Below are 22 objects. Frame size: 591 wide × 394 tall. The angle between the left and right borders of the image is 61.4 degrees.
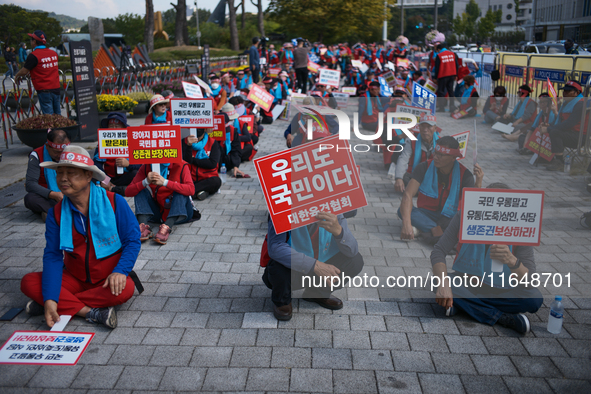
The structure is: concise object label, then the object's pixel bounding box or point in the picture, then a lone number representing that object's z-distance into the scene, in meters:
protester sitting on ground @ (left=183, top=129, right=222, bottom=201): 7.39
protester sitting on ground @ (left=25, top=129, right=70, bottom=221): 5.85
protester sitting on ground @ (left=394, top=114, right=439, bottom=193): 6.14
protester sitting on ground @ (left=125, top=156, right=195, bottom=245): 6.03
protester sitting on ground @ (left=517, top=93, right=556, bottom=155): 6.51
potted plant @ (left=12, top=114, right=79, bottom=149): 9.19
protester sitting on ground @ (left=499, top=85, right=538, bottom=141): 6.57
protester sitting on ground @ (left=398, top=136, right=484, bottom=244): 5.18
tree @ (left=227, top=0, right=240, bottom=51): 35.62
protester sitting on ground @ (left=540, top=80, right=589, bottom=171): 6.68
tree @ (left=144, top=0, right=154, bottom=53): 31.07
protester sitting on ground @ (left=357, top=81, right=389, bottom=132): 7.17
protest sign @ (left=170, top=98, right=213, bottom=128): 7.26
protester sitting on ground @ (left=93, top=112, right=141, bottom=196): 6.59
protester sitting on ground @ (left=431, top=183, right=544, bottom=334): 3.95
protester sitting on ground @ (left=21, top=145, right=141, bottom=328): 3.90
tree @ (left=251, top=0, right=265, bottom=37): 45.68
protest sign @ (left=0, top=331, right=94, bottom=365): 3.56
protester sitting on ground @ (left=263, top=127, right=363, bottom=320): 3.89
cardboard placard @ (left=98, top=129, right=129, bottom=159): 6.27
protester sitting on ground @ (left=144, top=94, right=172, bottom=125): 7.76
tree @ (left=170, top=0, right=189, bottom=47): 34.06
